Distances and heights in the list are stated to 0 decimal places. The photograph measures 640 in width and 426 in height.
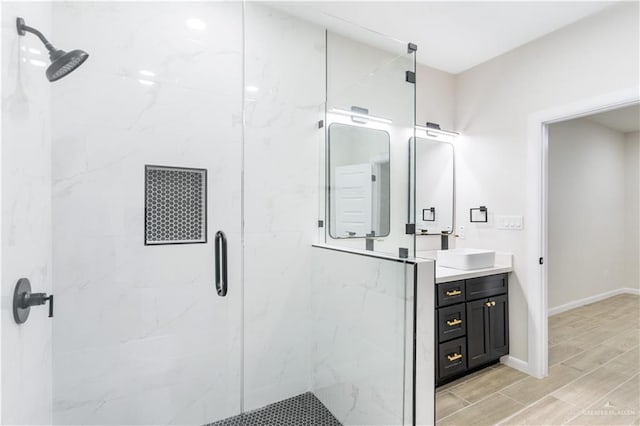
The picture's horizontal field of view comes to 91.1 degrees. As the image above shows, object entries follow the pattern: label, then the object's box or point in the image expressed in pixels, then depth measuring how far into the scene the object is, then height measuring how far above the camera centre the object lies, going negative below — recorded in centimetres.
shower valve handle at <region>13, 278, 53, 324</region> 96 -28
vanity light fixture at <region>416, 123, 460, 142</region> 294 +77
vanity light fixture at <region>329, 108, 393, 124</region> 168 +58
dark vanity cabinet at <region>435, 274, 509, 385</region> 224 -85
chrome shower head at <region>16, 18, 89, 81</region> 108 +55
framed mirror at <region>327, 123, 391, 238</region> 167 +18
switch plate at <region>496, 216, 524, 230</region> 258 -8
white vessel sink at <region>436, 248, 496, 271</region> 246 -38
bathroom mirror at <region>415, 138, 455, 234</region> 286 +25
